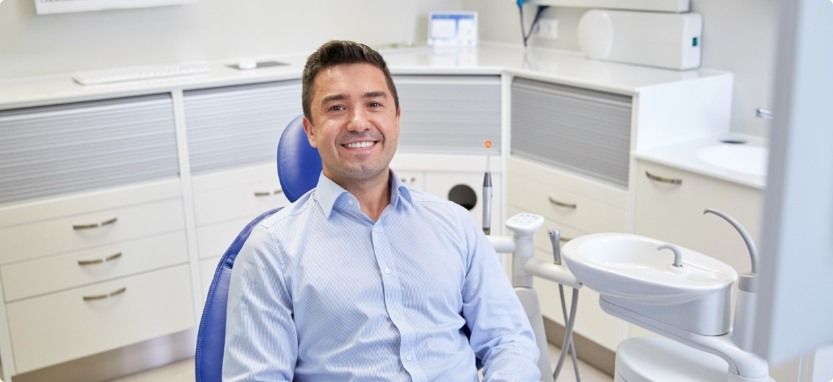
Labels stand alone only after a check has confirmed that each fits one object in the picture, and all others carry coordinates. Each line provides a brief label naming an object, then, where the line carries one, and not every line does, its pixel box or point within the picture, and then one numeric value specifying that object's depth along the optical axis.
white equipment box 3.03
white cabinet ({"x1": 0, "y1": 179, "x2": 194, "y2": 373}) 2.87
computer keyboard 3.04
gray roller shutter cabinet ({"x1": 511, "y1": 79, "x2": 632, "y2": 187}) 2.84
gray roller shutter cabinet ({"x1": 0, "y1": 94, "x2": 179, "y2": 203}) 2.79
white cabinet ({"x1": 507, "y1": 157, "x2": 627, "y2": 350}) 2.93
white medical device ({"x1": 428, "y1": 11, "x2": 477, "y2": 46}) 3.85
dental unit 1.77
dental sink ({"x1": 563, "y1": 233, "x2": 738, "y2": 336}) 1.79
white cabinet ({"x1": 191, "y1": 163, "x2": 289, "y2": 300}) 3.14
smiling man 1.60
